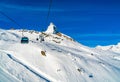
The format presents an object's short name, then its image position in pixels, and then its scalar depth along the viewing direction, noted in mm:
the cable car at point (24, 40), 16459
